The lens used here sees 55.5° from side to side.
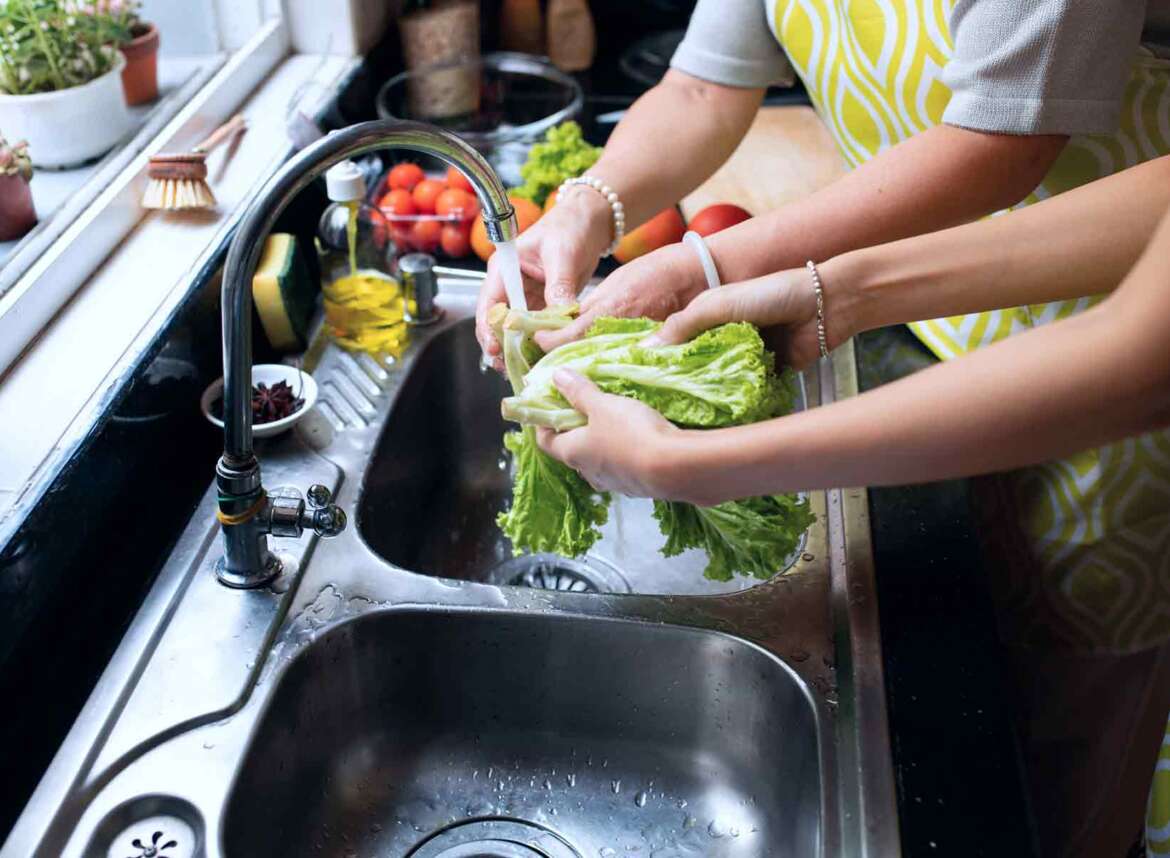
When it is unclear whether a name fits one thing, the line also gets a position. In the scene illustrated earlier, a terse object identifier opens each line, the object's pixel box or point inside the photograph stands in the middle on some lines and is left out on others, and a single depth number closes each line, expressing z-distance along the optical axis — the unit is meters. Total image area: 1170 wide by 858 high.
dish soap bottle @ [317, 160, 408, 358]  1.58
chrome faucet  1.00
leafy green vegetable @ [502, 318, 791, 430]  1.06
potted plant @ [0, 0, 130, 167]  1.52
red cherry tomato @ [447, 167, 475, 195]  1.88
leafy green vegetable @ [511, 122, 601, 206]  1.87
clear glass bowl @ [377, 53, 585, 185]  2.14
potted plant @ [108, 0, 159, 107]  1.74
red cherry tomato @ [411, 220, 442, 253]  1.83
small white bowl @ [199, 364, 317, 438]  1.36
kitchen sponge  1.50
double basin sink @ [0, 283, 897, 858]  1.04
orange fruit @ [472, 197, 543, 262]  1.77
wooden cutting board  1.99
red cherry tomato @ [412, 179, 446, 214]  1.86
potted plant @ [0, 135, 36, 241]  1.37
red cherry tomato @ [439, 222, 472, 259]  1.81
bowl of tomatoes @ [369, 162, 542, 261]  1.81
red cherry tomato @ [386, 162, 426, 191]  1.94
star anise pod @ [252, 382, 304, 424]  1.38
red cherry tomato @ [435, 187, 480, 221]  1.81
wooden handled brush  1.56
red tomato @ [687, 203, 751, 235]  1.76
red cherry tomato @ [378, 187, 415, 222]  1.85
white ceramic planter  1.53
